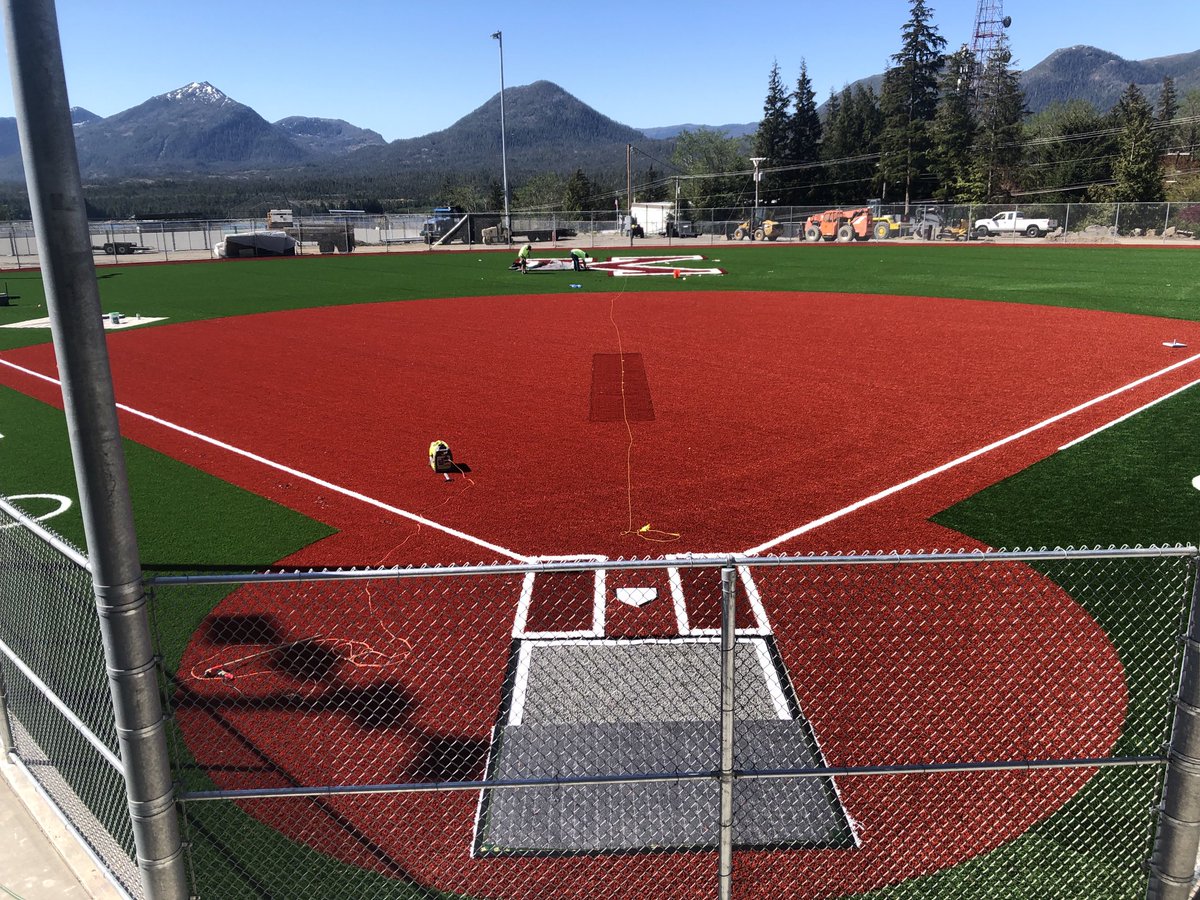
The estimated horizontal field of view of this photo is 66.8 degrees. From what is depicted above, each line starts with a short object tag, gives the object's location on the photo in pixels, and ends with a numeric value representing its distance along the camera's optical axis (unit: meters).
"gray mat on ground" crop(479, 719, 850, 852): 5.49
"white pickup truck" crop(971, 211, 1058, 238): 64.38
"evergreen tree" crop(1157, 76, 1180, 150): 92.95
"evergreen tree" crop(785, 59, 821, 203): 109.38
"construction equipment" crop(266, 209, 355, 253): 66.88
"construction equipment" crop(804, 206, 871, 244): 66.81
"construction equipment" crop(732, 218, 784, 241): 71.06
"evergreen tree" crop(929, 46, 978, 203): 93.31
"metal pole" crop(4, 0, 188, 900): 3.43
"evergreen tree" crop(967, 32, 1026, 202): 91.81
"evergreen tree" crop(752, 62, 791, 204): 109.08
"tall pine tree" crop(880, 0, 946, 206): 98.56
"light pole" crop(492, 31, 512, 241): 71.00
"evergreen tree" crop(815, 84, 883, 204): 106.19
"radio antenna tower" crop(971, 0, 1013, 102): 118.62
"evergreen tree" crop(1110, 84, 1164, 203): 74.44
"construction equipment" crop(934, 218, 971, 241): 64.81
